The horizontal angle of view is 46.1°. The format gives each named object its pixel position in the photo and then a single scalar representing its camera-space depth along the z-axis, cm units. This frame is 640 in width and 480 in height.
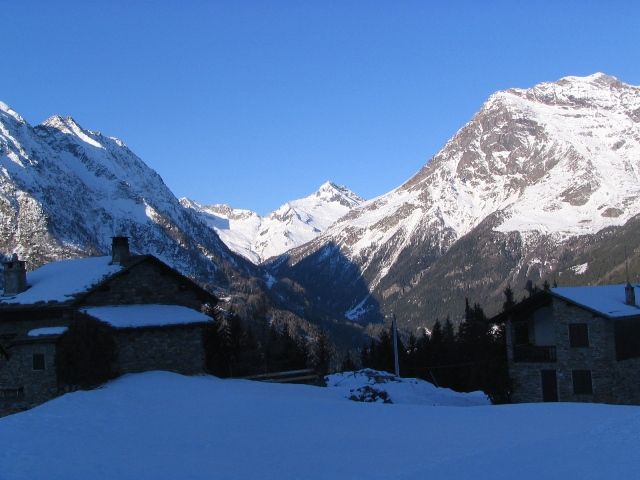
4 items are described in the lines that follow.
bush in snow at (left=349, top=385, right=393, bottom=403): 3925
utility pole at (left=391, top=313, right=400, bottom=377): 5844
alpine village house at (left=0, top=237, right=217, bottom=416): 3441
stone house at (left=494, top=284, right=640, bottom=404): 4106
